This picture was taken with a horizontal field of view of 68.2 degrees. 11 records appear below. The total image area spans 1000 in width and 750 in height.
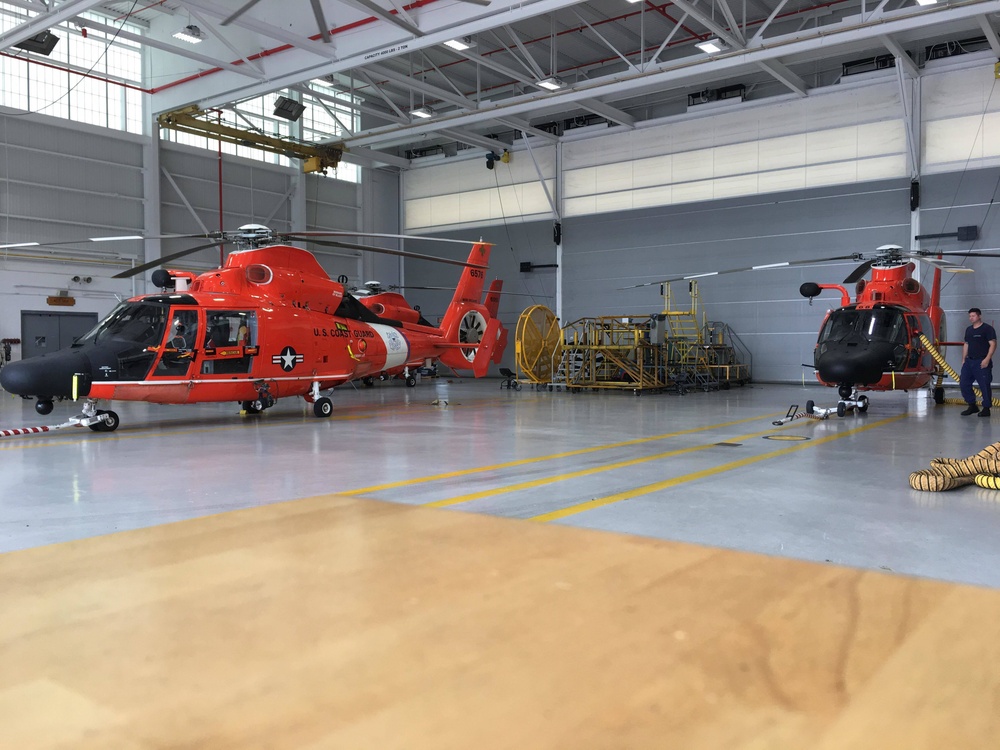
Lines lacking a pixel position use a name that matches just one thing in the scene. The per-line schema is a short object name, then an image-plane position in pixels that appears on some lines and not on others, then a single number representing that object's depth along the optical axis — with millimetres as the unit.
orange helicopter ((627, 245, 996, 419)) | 11594
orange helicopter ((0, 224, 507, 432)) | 9461
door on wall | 20422
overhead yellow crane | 21759
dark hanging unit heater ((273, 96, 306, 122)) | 22672
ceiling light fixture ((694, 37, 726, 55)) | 15320
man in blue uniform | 11016
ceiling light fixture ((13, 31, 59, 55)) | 17617
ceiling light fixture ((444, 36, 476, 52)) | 16172
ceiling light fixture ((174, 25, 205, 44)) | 17000
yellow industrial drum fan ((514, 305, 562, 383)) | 19656
